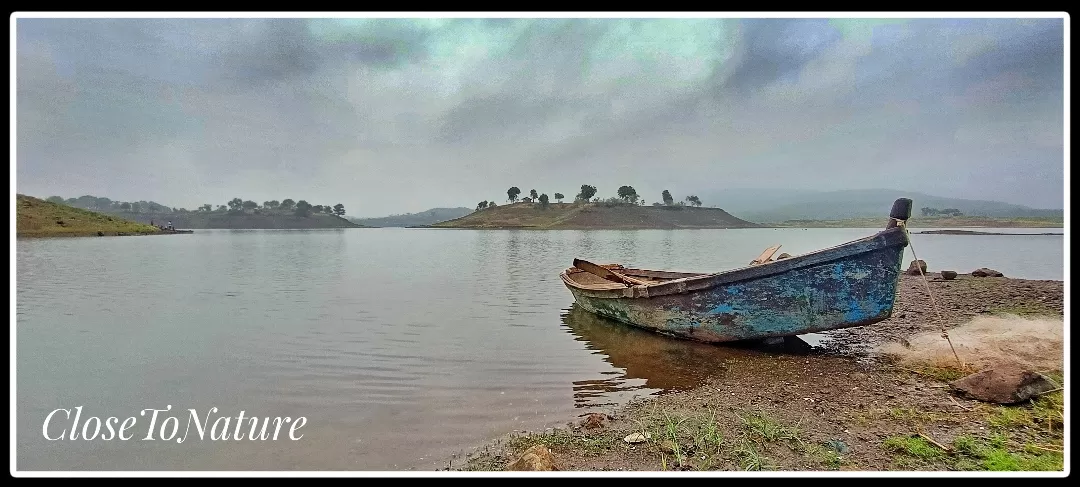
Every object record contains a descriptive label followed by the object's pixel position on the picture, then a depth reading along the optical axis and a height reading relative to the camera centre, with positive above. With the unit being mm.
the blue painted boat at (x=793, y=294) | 7332 -857
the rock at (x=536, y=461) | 4082 -1822
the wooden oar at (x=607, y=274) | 10453 -752
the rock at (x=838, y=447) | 4324 -1795
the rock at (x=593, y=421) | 5168 -1883
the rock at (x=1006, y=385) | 5172 -1529
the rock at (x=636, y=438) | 4637 -1835
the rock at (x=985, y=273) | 16688 -1124
